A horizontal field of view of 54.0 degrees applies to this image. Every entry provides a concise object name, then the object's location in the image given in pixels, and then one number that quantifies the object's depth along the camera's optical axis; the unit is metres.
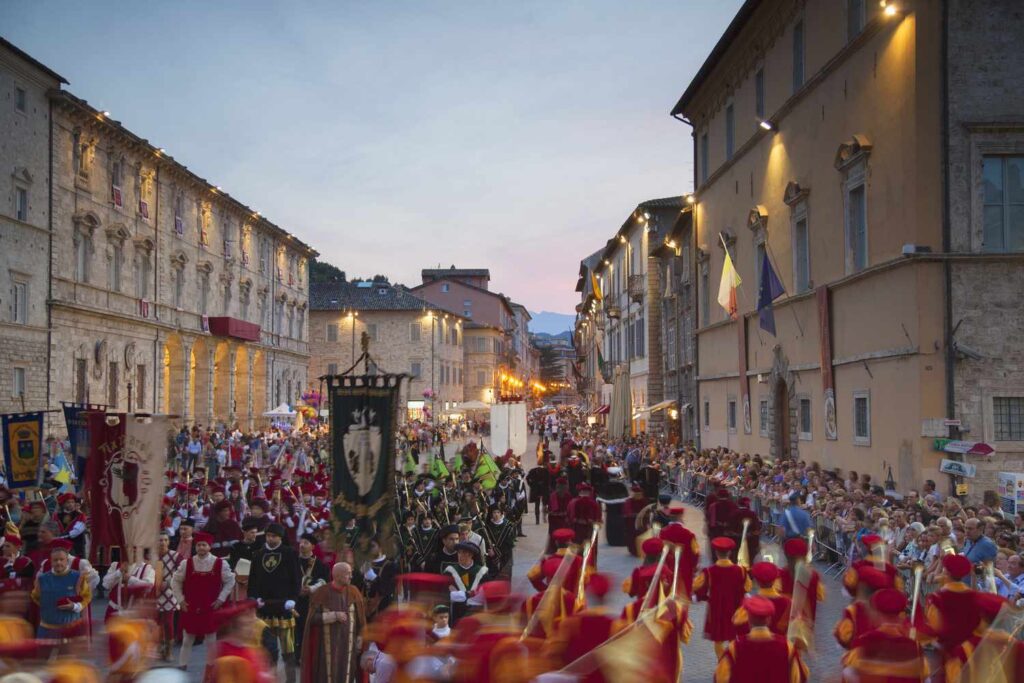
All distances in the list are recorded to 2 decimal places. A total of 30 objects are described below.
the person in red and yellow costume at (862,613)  8.35
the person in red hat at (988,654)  7.00
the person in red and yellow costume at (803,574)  10.28
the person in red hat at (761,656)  7.75
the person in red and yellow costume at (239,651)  6.36
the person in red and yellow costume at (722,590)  10.99
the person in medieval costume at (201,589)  11.73
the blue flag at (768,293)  24.25
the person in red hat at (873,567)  9.15
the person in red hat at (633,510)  19.70
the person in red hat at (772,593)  9.30
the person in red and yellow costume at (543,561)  10.97
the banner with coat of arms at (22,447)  17.92
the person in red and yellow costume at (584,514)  17.12
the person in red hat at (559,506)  19.14
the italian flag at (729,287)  28.69
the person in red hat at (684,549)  11.33
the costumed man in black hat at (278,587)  11.15
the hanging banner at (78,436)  17.47
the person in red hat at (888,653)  7.18
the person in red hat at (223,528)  14.10
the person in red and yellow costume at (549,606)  9.30
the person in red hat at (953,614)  8.16
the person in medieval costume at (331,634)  9.73
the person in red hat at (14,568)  11.36
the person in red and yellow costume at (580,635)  7.49
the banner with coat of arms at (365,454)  11.79
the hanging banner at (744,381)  30.81
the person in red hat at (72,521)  15.27
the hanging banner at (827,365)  23.25
